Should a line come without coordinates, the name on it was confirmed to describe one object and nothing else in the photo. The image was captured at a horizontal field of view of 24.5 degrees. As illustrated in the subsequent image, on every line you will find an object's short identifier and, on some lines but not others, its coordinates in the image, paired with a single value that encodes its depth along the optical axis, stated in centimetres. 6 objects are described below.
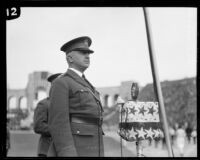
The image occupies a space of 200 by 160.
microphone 360
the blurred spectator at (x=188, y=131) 1509
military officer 320
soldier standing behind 409
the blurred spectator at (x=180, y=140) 1024
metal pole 396
